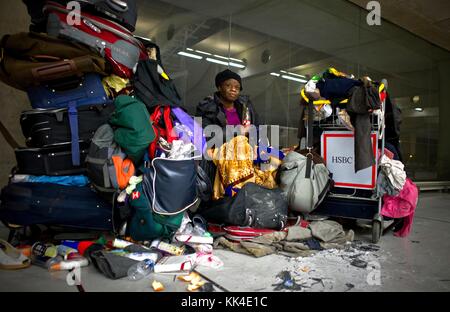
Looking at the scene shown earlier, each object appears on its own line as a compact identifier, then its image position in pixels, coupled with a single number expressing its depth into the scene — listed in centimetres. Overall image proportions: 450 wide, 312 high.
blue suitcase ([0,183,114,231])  197
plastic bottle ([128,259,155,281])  162
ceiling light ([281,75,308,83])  509
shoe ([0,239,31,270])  167
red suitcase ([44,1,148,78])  213
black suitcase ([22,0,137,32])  221
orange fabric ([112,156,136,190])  194
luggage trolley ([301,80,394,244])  257
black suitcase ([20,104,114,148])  209
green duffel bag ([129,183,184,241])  195
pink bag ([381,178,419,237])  261
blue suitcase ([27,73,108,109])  217
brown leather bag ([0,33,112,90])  205
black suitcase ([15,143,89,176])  207
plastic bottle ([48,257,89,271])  169
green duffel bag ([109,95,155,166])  195
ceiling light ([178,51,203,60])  392
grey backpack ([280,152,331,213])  258
